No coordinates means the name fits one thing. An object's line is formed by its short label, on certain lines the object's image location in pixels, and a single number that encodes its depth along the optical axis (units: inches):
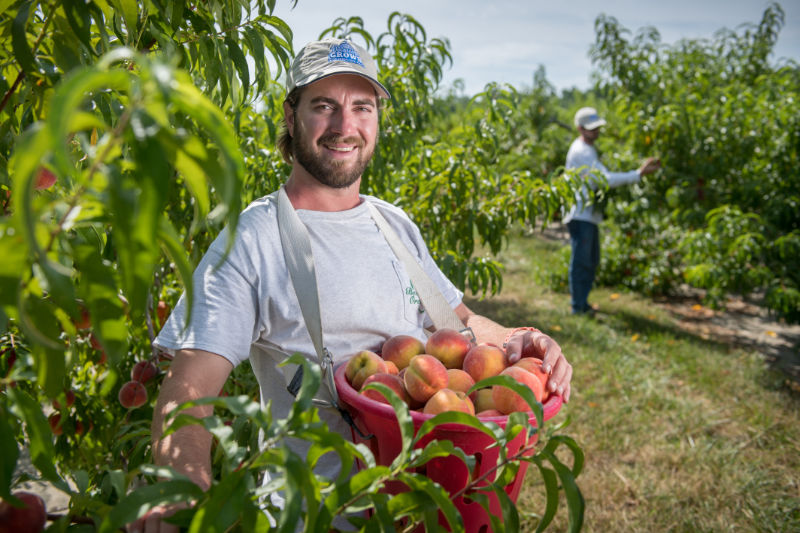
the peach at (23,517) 23.5
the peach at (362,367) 45.9
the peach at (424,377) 42.5
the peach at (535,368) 46.4
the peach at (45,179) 35.4
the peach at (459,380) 44.9
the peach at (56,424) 68.3
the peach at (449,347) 49.9
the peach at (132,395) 61.5
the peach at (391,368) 48.1
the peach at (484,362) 46.8
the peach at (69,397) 63.2
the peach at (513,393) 40.2
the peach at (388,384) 42.6
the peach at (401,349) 50.4
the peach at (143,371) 63.5
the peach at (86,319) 57.0
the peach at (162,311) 77.3
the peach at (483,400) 43.3
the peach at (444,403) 38.6
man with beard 44.2
